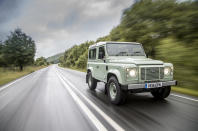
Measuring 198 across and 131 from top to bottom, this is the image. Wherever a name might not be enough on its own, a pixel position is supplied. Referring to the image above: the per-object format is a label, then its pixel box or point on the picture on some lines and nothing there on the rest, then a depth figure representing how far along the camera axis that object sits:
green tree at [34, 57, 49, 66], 121.37
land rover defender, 4.23
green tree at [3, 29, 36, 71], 32.75
